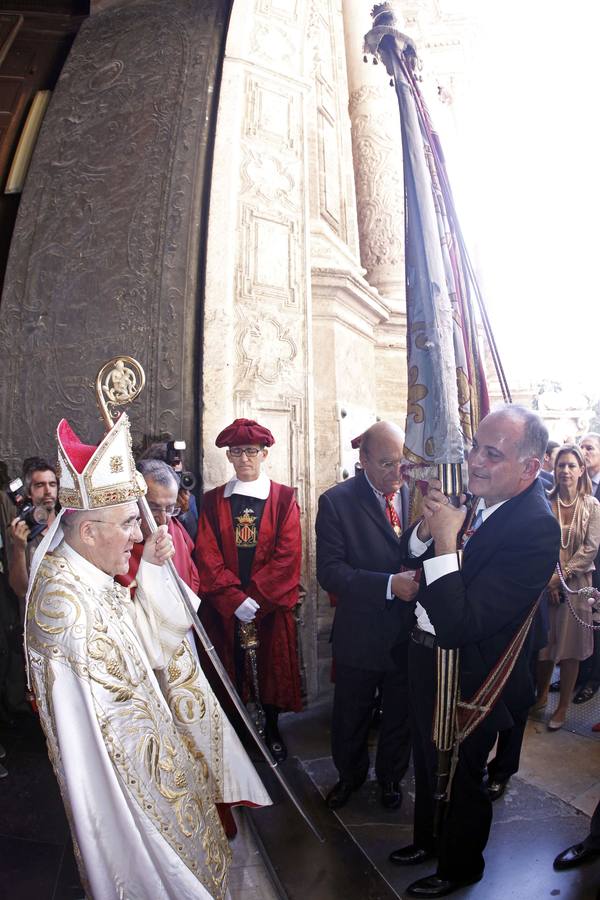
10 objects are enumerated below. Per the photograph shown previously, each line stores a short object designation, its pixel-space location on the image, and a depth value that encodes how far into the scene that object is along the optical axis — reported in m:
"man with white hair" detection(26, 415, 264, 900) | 1.79
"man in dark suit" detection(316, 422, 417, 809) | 3.02
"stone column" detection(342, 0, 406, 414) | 6.03
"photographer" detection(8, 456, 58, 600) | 3.62
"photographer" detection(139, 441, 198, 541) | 3.89
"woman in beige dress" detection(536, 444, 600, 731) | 3.98
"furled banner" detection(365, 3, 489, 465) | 2.46
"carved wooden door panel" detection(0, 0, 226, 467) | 4.51
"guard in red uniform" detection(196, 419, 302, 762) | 3.58
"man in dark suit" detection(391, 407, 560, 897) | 2.13
